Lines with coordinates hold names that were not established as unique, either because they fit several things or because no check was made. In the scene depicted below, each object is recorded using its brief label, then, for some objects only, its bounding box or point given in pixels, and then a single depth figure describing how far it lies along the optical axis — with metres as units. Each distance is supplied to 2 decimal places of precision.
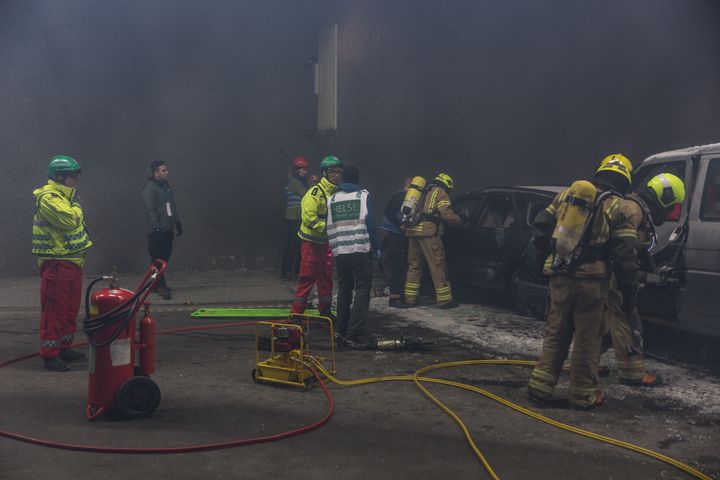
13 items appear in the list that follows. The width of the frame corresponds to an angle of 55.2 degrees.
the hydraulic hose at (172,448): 3.78
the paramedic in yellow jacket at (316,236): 6.87
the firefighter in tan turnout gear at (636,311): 5.12
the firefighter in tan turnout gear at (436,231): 8.18
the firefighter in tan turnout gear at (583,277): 4.57
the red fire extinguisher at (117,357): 4.23
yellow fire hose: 3.68
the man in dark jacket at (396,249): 8.52
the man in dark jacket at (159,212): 8.45
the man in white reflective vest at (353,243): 6.41
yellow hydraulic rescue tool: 4.99
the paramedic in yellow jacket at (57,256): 5.47
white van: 5.31
